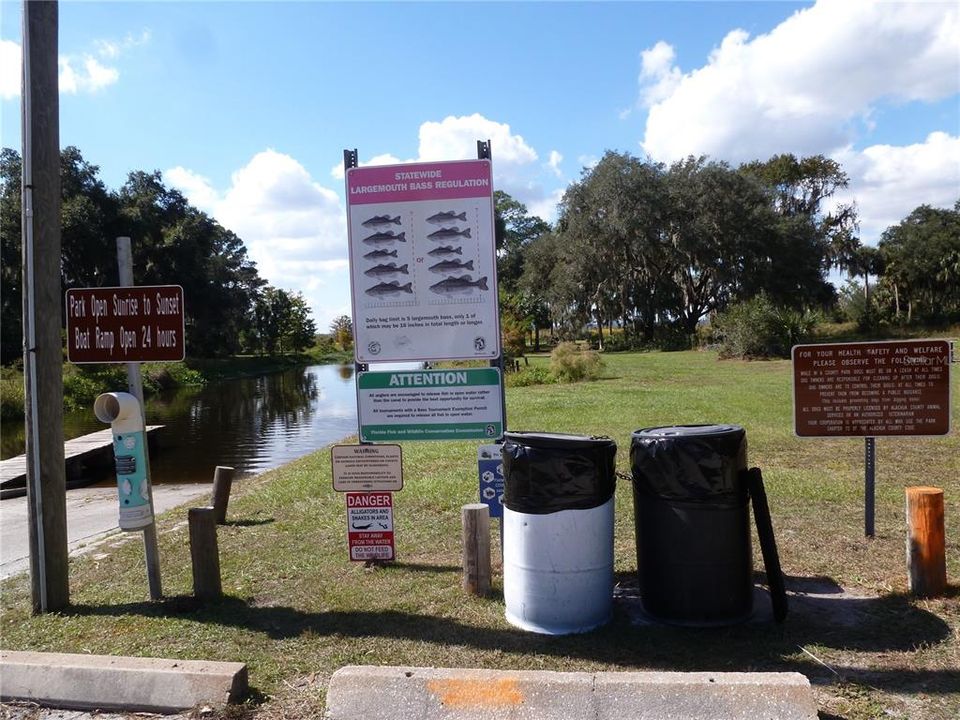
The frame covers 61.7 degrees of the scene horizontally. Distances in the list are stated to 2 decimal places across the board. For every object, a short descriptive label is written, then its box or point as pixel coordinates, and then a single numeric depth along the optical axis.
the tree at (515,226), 89.56
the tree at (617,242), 50.94
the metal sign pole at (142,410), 5.36
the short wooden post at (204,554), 5.29
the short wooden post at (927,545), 4.82
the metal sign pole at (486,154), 5.90
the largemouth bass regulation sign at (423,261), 5.91
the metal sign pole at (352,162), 6.12
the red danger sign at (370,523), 6.09
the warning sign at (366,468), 6.01
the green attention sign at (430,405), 5.96
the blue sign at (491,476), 5.87
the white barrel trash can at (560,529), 4.54
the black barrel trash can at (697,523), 4.50
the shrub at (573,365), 27.42
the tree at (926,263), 57.78
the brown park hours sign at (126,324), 5.22
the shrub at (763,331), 34.44
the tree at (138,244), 40.59
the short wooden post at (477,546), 5.23
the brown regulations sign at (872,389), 5.88
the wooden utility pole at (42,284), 5.11
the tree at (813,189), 60.66
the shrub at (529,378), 27.02
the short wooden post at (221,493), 8.02
